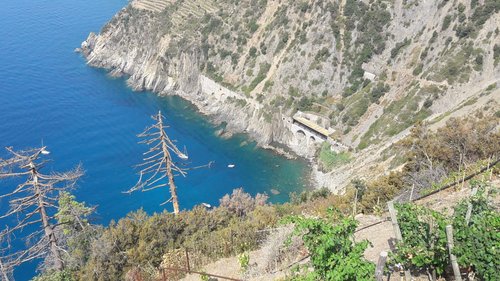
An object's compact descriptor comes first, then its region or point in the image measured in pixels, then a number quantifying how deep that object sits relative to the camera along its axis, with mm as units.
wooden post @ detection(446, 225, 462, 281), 12531
